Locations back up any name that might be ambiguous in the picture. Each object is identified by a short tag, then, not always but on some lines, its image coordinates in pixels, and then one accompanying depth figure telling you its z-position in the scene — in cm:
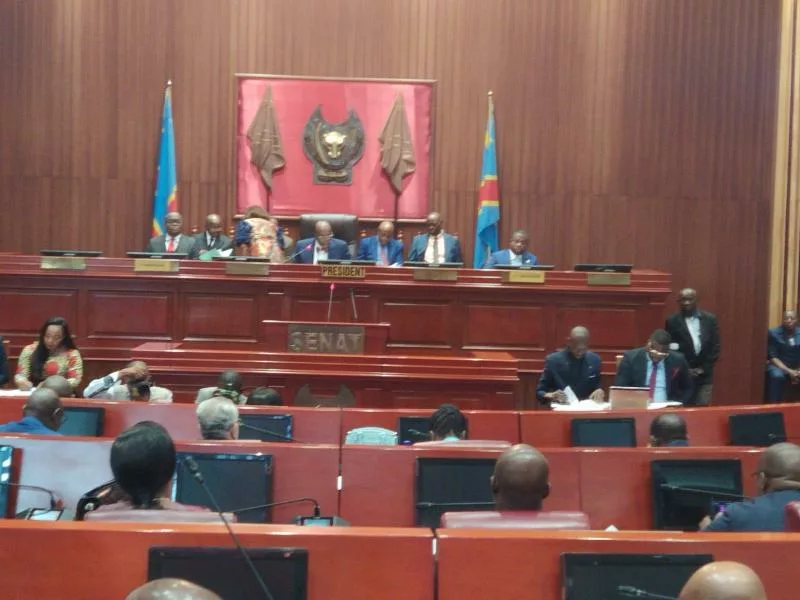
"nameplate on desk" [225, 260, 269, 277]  759
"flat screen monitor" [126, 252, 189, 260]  776
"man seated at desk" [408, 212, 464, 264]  922
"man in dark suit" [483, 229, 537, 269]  895
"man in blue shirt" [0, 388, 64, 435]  396
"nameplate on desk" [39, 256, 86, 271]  759
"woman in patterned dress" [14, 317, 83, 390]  661
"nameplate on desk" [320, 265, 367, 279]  763
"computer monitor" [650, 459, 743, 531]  348
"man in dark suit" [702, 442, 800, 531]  283
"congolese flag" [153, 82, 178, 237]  983
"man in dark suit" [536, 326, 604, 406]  695
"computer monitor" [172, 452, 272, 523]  339
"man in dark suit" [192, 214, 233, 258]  894
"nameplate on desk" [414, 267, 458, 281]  771
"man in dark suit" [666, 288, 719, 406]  830
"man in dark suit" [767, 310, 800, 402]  909
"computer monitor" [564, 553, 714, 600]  207
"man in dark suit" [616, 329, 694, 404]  685
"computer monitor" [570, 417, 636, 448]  461
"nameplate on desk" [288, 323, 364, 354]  684
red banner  1013
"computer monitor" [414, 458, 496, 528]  341
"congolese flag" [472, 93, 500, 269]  994
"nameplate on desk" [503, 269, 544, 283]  779
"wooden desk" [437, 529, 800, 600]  212
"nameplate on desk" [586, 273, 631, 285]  784
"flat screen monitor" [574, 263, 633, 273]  788
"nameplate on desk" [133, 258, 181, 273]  758
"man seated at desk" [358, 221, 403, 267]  920
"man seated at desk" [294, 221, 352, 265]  878
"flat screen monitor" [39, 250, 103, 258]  776
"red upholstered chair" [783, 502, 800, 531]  246
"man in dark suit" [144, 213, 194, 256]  883
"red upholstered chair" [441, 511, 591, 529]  241
